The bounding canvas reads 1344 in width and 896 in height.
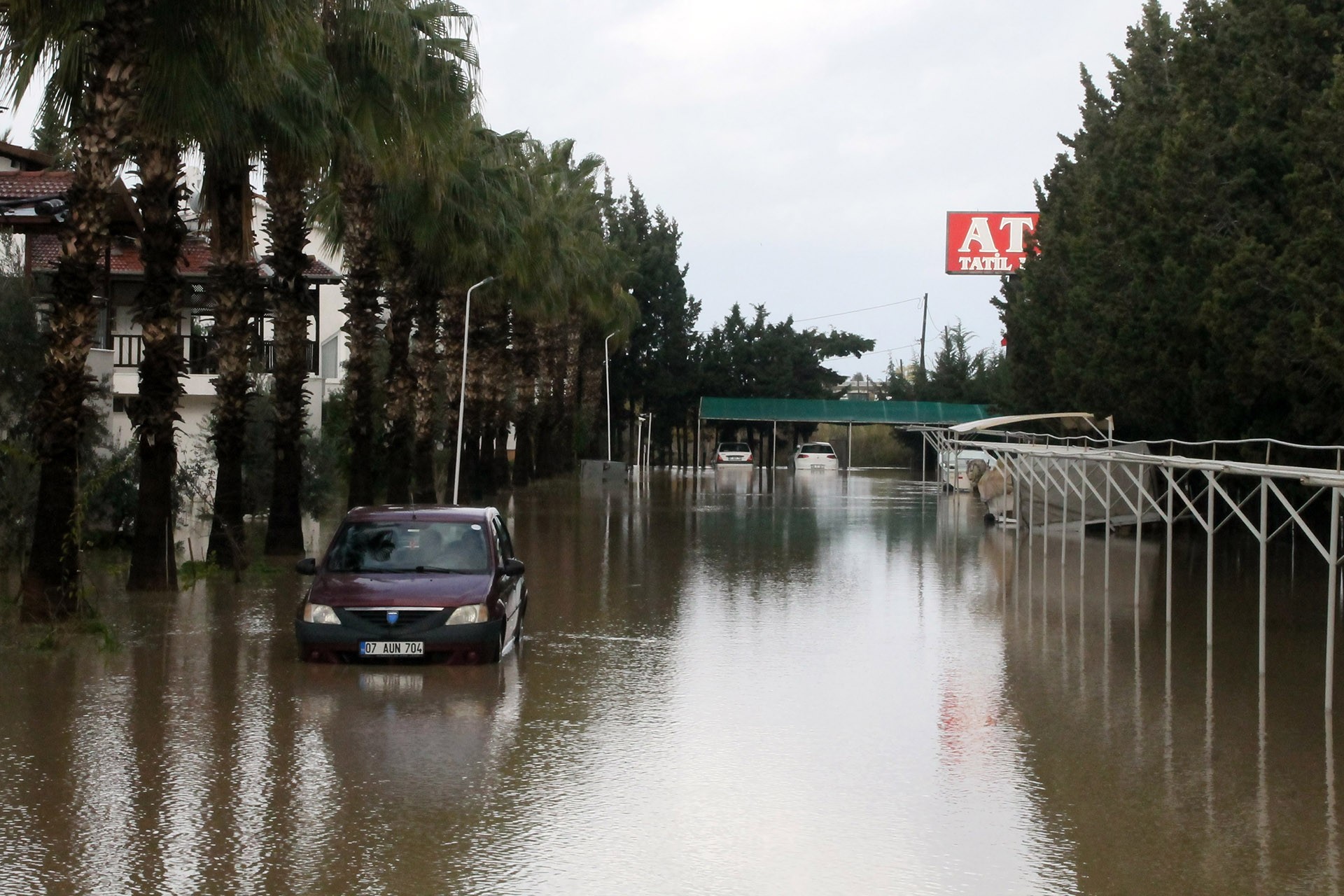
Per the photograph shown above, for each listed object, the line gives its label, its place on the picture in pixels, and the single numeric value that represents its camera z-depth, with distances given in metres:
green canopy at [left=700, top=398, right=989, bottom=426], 85.38
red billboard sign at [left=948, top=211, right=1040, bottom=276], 89.69
